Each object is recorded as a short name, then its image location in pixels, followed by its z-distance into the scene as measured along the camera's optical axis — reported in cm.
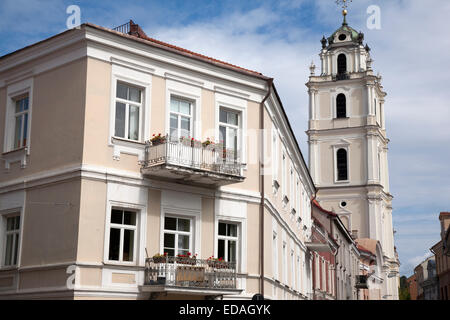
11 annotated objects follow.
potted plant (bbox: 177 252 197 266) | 1862
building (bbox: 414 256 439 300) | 10175
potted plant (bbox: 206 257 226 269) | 1923
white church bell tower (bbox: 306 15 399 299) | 8238
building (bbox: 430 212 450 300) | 7681
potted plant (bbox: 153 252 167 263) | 1833
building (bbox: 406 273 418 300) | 15486
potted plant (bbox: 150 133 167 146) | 1878
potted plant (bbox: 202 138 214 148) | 1962
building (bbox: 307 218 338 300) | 3584
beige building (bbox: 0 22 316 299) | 1789
